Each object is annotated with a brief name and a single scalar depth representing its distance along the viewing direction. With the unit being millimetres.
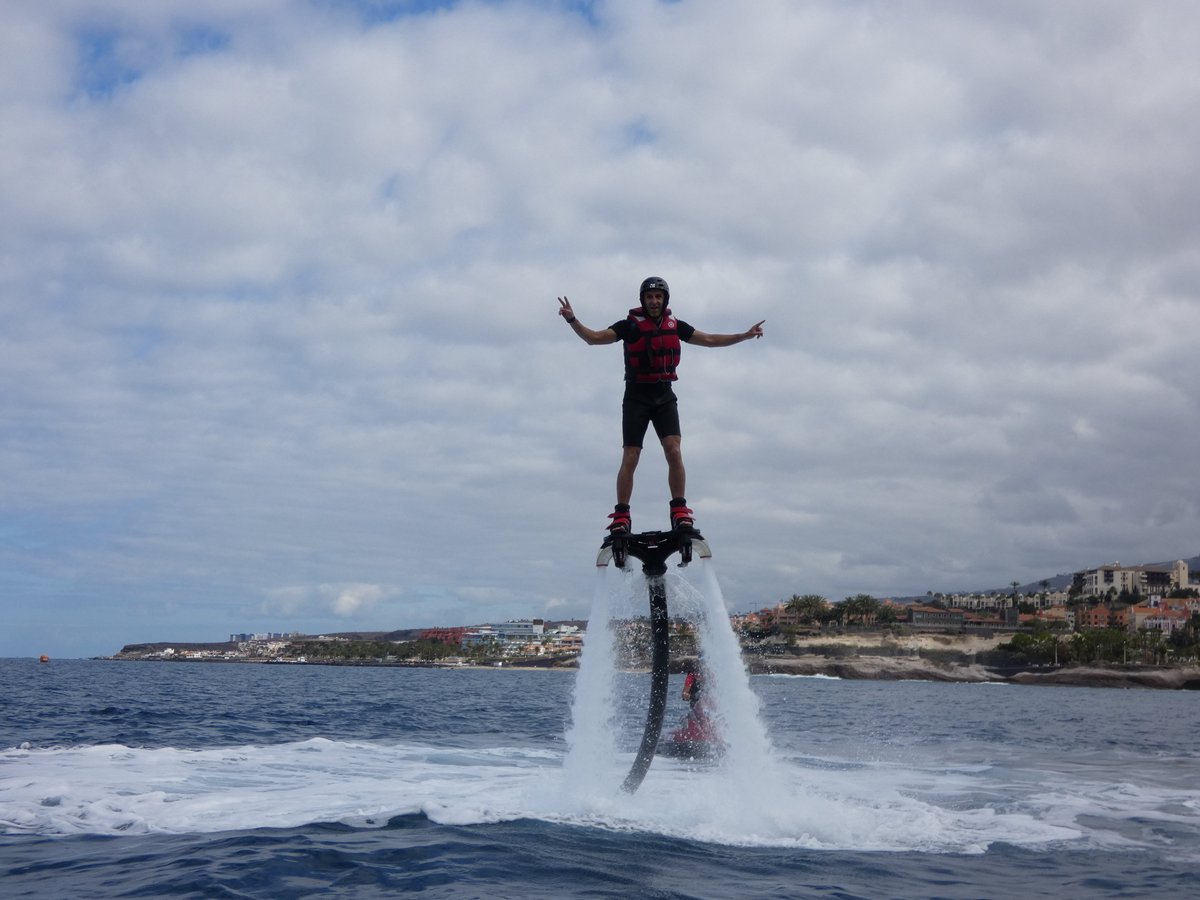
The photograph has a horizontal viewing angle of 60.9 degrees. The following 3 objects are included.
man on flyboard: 14312
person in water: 22667
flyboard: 14148
